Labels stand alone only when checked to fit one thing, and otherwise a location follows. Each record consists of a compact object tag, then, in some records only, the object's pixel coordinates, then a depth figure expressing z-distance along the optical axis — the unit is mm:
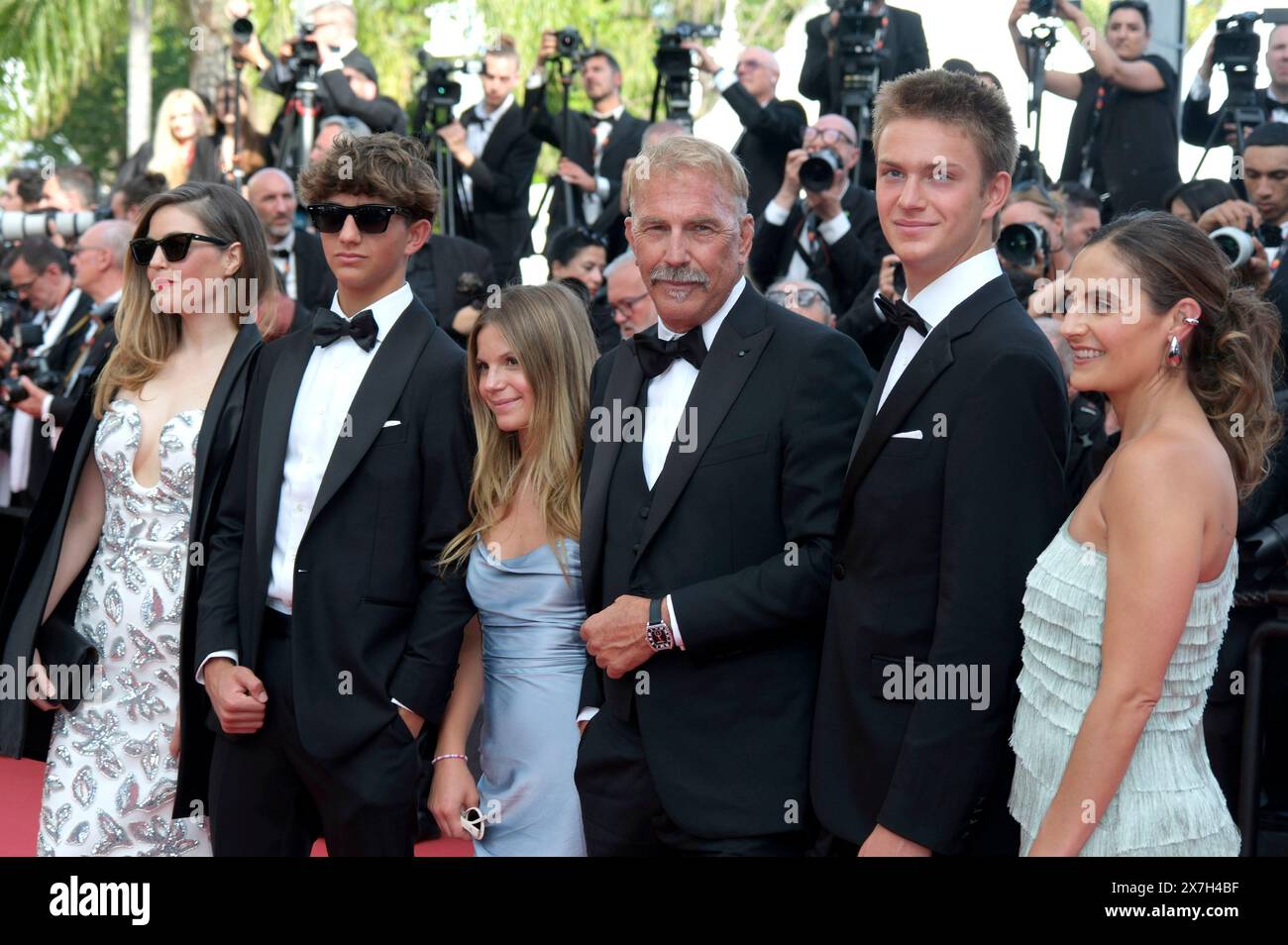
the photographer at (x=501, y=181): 7816
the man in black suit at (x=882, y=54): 6633
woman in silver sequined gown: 3135
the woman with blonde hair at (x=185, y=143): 8719
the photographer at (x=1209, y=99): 5934
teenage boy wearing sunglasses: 2812
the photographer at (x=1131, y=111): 6102
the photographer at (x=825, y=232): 5562
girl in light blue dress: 2943
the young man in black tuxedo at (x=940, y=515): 2186
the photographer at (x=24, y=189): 9984
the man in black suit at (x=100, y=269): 5871
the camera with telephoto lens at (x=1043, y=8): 5941
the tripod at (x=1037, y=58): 5984
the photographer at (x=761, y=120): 6496
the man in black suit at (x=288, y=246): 6445
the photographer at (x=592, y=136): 7203
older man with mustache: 2439
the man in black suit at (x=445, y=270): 6418
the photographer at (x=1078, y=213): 5426
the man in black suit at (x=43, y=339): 5887
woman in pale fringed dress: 2059
